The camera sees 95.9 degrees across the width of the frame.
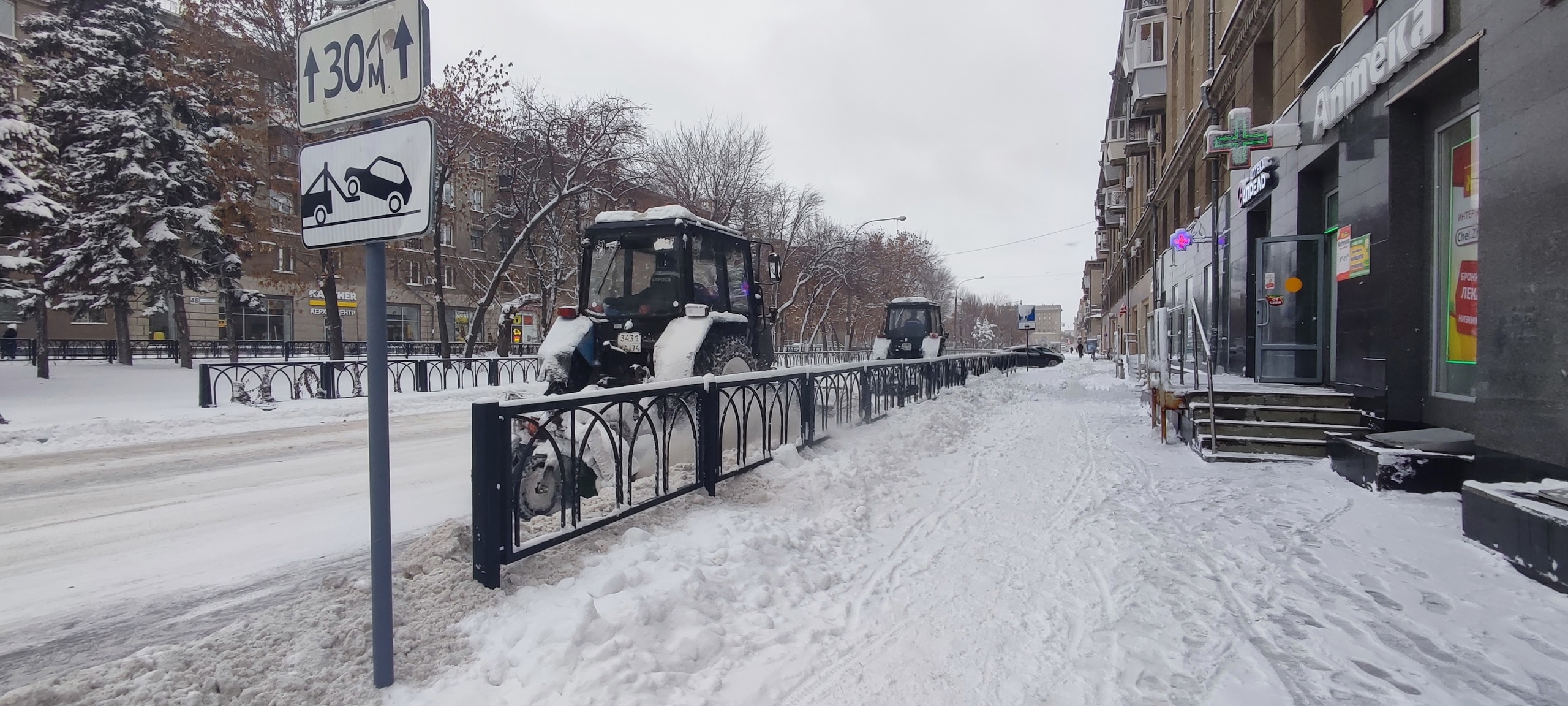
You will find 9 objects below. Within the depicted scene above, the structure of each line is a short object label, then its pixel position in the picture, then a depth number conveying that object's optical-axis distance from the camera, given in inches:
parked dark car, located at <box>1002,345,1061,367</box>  1540.4
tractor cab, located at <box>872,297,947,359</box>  930.1
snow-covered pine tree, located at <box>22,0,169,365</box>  898.1
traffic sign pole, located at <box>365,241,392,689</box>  106.8
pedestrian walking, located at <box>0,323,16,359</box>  1091.3
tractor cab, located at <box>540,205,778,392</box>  282.0
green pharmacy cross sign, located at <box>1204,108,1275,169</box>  407.2
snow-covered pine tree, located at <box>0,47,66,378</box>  645.9
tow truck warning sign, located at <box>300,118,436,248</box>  100.2
